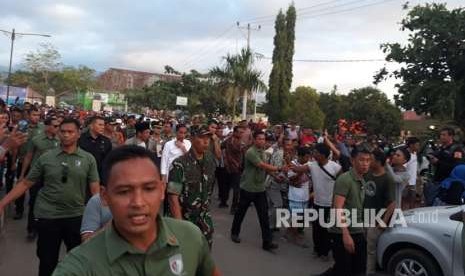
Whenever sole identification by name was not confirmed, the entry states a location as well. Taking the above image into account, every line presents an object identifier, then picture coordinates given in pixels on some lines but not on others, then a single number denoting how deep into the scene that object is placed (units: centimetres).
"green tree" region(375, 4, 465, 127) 1549
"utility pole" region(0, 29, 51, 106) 3252
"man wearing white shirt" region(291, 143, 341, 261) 676
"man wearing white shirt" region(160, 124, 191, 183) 768
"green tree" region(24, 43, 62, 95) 6712
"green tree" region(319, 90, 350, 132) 5371
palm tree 2555
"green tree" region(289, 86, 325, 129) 4872
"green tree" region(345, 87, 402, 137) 4675
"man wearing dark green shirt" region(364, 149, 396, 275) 533
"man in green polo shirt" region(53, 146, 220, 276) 155
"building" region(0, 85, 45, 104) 5000
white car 500
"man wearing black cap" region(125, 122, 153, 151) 815
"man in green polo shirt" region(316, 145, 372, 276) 492
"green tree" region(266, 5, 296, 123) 3916
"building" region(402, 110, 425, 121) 7550
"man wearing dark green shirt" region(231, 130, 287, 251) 714
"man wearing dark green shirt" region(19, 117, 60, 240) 679
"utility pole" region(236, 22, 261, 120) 2686
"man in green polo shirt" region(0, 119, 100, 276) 425
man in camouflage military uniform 427
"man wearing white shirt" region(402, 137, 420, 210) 839
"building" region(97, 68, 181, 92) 9929
